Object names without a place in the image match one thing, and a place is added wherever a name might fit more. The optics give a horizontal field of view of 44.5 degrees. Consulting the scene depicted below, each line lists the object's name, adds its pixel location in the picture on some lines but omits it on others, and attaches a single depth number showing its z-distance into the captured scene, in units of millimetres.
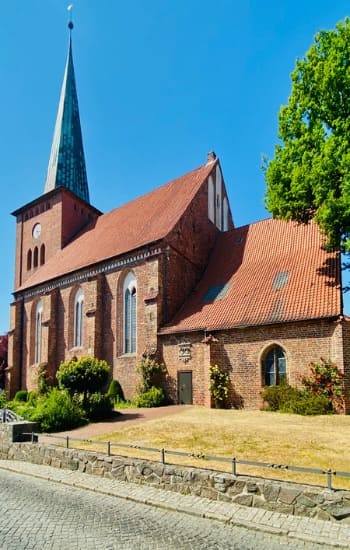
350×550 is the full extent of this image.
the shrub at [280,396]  16750
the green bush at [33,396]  25284
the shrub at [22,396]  29453
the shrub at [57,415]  15594
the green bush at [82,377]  18359
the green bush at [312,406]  15820
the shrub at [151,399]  20484
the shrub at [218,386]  19062
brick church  18359
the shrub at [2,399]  26603
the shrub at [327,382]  16094
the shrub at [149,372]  21234
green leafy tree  14953
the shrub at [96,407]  17500
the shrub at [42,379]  27219
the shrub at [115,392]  22562
